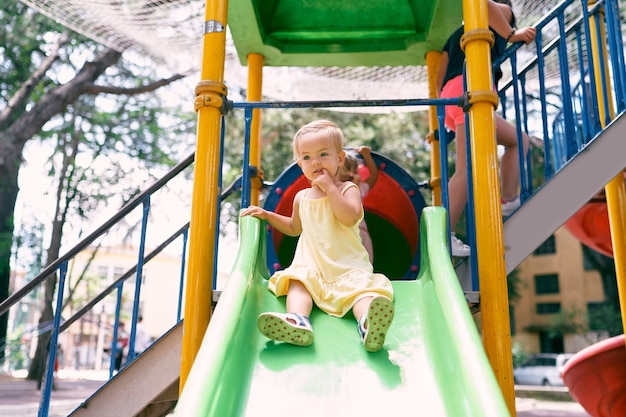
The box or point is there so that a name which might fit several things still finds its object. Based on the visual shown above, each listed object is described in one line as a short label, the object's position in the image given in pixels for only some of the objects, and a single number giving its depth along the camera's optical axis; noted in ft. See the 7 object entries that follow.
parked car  83.82
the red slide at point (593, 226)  17.61
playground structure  6.07
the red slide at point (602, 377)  15.98
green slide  5.79
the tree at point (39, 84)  39.27
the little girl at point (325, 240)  8.23
